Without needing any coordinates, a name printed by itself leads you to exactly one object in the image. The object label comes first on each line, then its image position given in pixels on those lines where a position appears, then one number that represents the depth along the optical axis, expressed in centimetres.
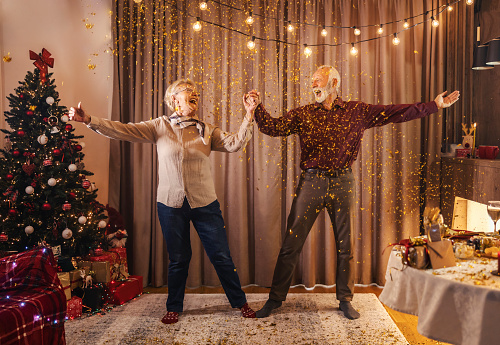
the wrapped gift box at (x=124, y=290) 342
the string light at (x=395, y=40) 359
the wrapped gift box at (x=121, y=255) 364
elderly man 313
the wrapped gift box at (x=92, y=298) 327
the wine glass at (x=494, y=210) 210
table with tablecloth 157
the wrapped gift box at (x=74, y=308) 316
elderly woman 306
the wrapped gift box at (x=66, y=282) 315
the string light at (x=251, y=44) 338
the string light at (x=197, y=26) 329
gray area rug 281
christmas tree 310
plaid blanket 203
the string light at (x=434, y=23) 365
